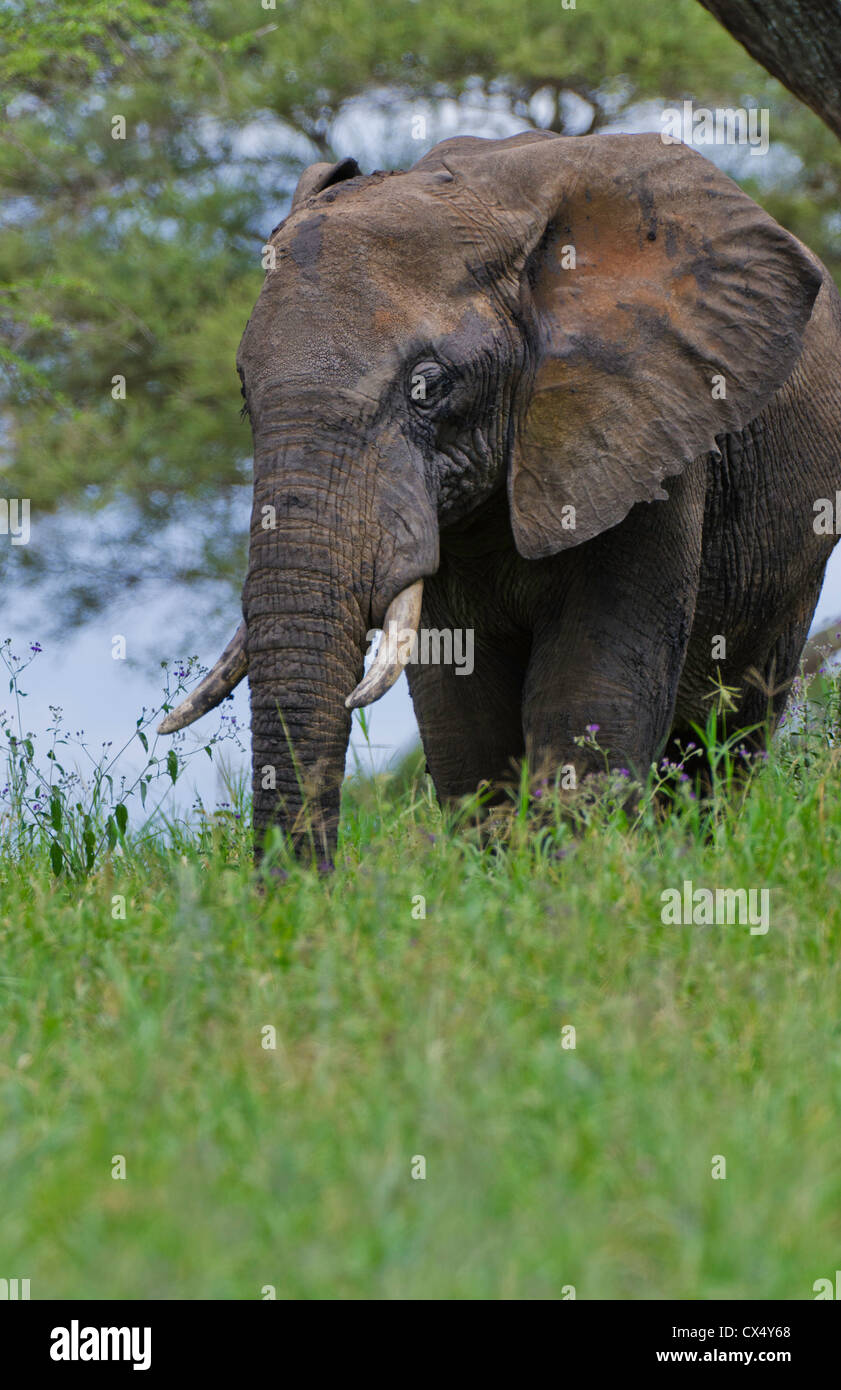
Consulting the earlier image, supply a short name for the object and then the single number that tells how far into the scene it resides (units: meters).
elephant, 9.10
